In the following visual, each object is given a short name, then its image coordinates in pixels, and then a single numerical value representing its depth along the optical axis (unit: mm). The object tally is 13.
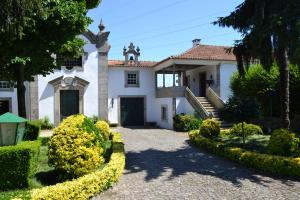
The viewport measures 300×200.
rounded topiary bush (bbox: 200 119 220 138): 11455
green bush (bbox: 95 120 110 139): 11506
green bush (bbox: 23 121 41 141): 9090
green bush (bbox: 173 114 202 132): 14987
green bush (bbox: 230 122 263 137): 11725
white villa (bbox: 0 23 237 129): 16848
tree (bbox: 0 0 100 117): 6543
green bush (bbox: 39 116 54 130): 16953
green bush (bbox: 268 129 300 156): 7619
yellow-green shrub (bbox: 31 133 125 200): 4779
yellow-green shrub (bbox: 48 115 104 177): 5837
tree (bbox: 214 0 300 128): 7609
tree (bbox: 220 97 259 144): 9823
